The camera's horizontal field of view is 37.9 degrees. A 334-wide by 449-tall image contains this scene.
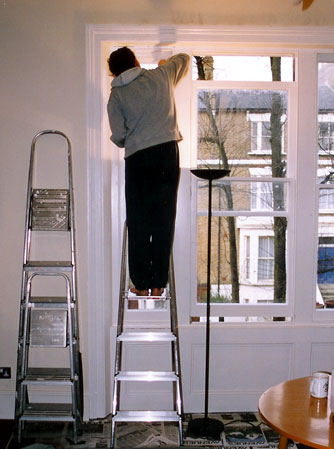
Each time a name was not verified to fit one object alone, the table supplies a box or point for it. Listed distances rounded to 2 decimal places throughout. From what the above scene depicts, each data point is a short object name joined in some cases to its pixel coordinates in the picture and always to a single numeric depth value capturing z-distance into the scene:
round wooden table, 1.84
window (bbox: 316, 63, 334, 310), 3.21
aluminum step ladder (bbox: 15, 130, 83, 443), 2.89
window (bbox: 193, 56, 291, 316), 3.21
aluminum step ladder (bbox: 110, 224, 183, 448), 2.67
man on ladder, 2.60
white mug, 2.17
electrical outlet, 3.12
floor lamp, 2.84
